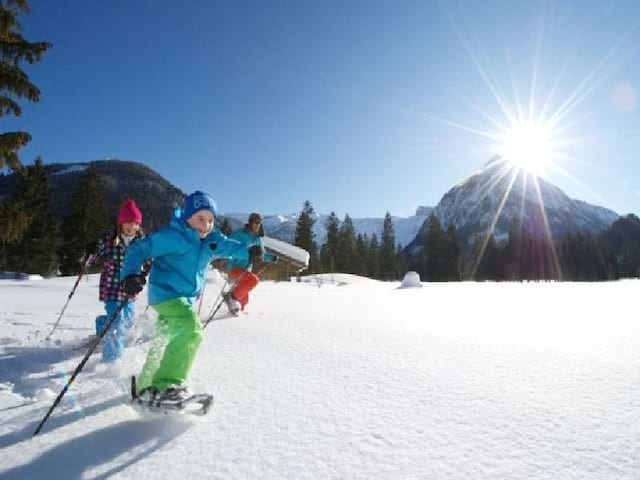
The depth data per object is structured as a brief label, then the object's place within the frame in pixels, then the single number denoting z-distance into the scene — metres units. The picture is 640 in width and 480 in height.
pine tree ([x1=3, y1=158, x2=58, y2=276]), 44.47
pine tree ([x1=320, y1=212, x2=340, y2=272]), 70.89
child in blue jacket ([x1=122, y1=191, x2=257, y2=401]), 3.16
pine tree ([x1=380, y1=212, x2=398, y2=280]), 78.54
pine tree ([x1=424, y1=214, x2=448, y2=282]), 69.75
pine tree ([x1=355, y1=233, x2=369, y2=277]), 73.75
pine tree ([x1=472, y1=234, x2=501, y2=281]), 74.75
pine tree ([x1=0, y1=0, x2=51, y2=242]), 11.59
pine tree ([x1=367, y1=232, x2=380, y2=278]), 77.62
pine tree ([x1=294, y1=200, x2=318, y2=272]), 64.50
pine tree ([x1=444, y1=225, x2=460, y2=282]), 69.19
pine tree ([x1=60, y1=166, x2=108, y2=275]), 45.16
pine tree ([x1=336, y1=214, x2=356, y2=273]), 71.31
